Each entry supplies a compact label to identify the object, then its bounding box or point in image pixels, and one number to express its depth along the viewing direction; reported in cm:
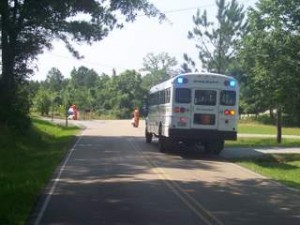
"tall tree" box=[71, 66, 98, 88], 16505
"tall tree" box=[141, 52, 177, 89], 14138
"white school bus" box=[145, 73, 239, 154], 2530
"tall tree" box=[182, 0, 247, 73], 7681
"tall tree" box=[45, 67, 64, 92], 14545
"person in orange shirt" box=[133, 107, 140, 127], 5372
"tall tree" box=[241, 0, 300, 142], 3281
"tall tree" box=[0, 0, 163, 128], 2756
